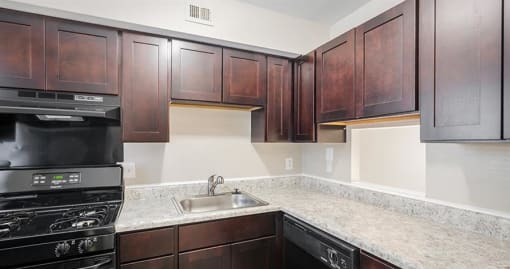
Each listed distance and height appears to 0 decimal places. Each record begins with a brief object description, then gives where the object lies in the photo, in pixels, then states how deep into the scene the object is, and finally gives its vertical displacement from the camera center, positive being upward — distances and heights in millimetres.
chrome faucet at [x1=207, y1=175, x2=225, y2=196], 2097 -405
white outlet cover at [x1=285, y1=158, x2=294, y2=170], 2570 -300
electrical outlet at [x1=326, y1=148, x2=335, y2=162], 2260 -176
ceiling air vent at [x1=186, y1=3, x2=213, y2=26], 1870 +913
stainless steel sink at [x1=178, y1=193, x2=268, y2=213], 2029 -566
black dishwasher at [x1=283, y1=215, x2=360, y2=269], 1243 -643
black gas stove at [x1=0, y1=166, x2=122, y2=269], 1172 -471
